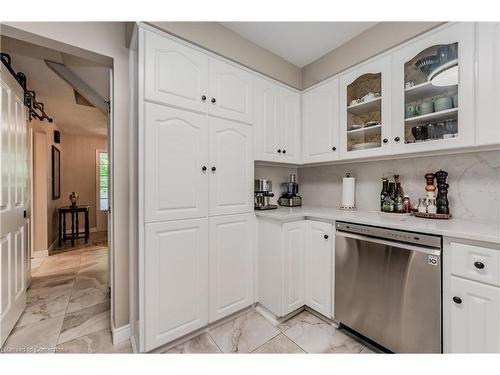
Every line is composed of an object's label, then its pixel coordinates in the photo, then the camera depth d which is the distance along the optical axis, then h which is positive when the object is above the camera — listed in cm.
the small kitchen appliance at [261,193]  200 -6
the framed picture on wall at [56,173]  401 +26
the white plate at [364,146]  177 +35
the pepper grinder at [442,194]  154 -5
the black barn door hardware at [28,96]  164 +100
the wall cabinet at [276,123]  194 +61
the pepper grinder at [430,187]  158 +0
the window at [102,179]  523 +18
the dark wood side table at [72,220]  411 -73
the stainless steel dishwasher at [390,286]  120 -63
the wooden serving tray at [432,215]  149 -20
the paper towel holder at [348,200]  208 -13
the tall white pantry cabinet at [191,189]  134 -2
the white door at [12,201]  150 -12
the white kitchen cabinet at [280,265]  171 -64
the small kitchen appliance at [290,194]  233 -8
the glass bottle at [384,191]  187 -4
